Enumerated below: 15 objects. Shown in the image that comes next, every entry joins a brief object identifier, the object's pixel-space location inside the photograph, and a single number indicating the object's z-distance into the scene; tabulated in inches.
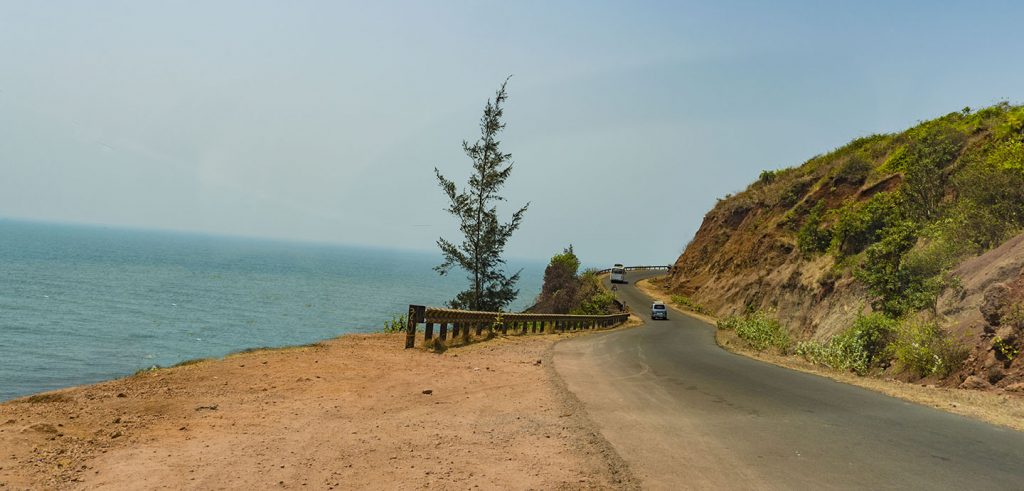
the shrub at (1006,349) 406.9
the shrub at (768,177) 2335.4
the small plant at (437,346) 627.5
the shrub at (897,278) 629.6
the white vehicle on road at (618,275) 2930.6
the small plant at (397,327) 937.7
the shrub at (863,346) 572.1
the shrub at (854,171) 1498.5
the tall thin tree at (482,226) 1296.8
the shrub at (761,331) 922.7
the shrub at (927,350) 453.4
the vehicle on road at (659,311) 1750.7
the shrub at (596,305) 1779.0
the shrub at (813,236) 1400.1
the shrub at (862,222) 1082.1
